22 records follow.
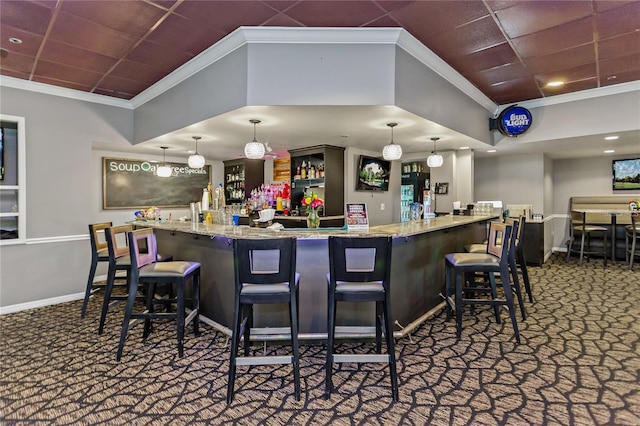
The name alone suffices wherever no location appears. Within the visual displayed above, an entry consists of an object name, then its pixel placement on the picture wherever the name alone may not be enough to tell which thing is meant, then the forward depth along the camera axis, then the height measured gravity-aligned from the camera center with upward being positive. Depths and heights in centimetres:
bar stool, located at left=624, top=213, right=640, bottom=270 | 600 -60
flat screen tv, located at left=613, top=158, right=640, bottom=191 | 716 +68
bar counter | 298 -66
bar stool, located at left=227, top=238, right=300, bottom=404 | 221 -57
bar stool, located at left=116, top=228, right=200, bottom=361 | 278 -61
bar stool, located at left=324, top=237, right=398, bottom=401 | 224 -57
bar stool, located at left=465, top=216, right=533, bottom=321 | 361 -57
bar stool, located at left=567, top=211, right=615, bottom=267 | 657 -56
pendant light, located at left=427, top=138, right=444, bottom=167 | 504 +69
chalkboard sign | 596 +42
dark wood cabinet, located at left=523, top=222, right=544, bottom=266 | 632 -72
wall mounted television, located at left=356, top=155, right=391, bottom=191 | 624 +62
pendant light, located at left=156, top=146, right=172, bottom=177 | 566 +60
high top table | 624 -21
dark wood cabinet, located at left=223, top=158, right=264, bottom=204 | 759 +66
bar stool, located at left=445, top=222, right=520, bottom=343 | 313 -59
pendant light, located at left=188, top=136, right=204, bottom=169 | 489 +68
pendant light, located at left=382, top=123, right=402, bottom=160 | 414 +68
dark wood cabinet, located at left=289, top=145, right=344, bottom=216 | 596 +61
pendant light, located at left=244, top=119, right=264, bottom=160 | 390 +67
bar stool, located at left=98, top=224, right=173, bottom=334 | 330 -58
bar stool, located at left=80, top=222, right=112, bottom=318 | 385 -59
